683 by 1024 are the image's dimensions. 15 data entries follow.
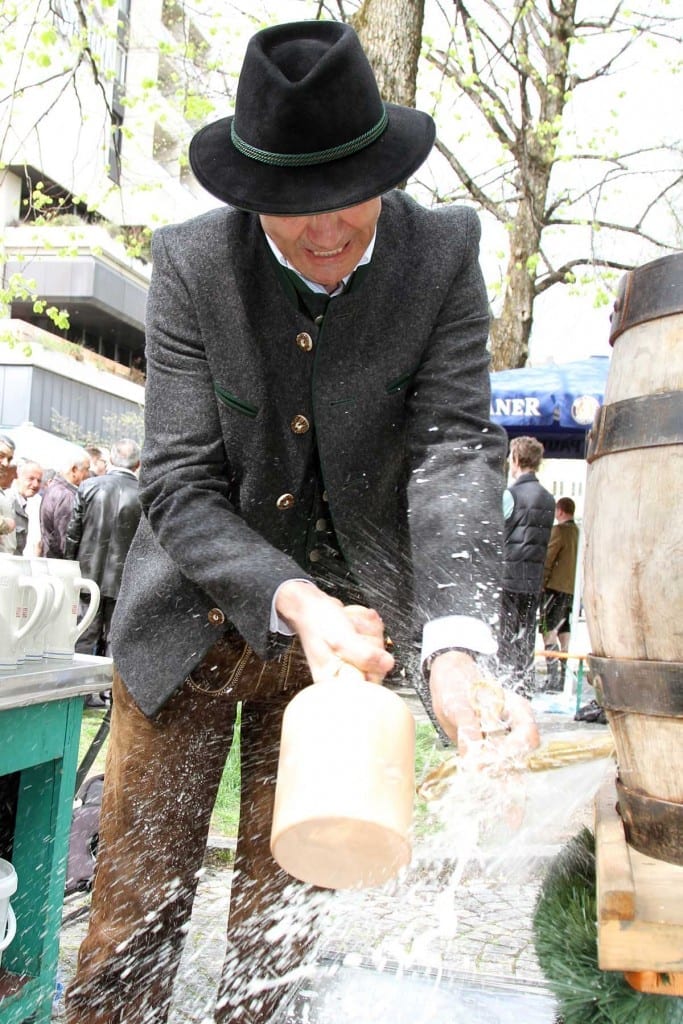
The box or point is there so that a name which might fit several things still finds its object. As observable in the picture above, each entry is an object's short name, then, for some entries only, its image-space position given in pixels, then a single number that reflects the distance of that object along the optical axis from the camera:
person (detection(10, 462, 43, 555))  8.46
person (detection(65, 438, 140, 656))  6.28
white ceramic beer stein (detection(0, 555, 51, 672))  2.08
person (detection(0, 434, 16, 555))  5.12
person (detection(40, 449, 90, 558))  7.55
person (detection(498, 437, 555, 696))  6.43
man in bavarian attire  1.63
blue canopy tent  7.01
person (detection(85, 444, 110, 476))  8.41
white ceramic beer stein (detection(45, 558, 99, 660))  2.38
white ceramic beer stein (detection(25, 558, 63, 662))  2.26
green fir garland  1.90
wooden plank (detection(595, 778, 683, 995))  1.61
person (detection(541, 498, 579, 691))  8.66
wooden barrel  1.89
